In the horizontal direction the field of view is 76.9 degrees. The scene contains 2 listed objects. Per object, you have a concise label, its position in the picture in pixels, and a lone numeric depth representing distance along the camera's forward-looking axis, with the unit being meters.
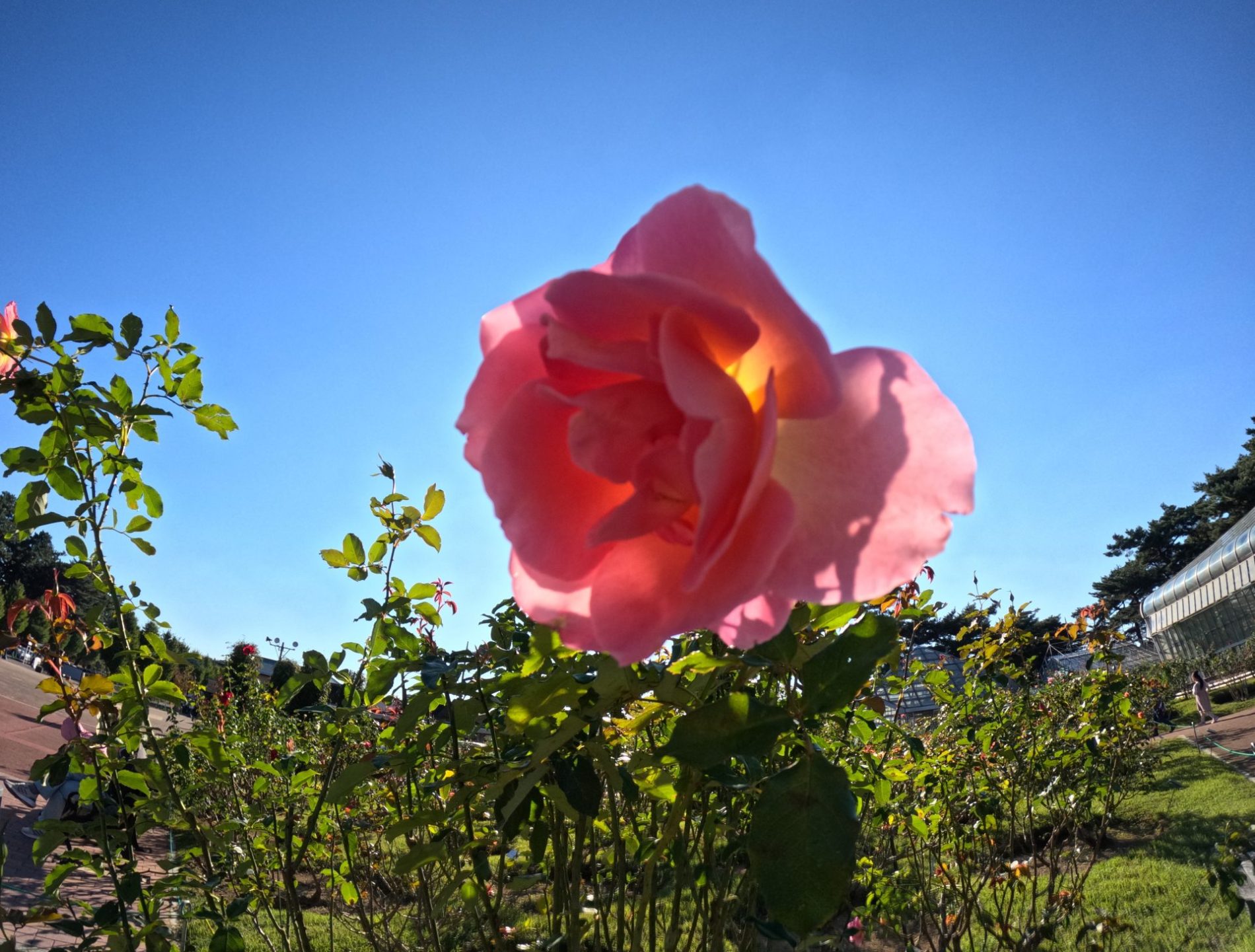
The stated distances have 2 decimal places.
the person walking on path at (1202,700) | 14.71
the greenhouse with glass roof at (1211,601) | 24.55
